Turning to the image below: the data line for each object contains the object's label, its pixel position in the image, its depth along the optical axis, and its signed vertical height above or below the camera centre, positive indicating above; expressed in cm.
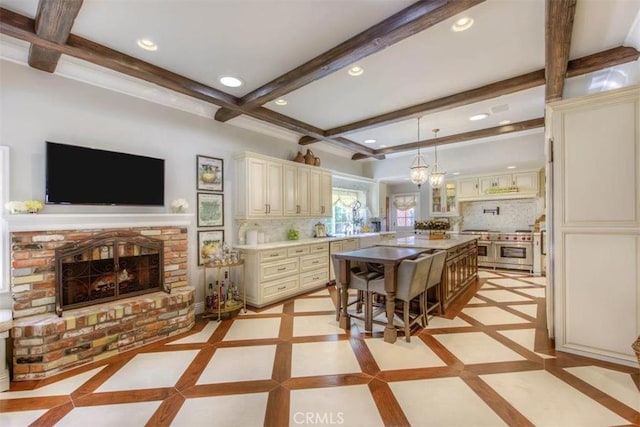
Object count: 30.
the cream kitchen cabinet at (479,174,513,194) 626 +73
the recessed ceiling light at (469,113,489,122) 451 +158
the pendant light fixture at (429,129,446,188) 489 +61
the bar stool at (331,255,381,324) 324 -74
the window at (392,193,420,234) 859 +13
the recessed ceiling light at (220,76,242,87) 315 +153
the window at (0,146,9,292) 248 -9
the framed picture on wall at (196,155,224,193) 393 +60
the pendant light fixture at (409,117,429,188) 457 +65
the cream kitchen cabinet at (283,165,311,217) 489 +43
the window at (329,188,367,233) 694 +14
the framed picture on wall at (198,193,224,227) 396 +7
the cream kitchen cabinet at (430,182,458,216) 714 +35
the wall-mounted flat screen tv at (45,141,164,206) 270 +41
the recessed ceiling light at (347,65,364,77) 302 +157
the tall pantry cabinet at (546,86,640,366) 238 -9
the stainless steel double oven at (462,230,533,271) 606 -81
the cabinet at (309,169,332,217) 542 +44
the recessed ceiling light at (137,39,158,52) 250 +155
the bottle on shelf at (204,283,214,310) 375 -116
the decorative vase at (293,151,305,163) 530 +106
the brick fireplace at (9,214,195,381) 237 -93
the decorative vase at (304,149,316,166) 544 +109
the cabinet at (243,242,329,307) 407 -91
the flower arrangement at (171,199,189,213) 351 +13
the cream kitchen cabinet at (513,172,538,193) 597 +69
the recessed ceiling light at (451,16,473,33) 224 +154
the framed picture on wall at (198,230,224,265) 391 -40
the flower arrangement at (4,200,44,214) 243 +9
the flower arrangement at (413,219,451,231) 493 -20
